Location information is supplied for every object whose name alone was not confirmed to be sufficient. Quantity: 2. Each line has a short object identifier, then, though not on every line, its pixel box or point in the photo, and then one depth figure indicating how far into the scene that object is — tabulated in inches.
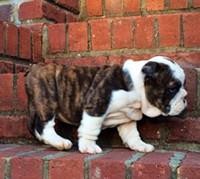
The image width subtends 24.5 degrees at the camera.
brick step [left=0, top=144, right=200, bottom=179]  55.4
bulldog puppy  64.8
